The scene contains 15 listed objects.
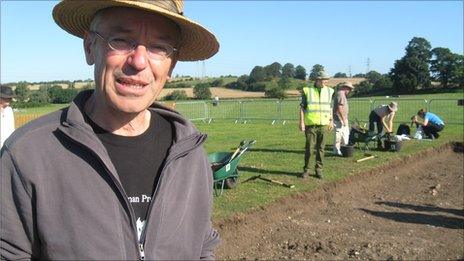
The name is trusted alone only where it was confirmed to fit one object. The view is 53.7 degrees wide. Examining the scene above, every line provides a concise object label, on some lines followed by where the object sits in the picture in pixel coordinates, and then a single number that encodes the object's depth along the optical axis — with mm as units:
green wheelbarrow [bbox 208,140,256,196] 7500
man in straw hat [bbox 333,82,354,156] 11656
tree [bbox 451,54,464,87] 58256
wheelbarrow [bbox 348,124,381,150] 12359
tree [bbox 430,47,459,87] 60344
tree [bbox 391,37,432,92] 59875
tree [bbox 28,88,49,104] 42312
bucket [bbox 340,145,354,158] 11758
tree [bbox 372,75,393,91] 61062
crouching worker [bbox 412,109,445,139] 15359
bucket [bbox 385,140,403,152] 12734
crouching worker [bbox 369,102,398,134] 13375
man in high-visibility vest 9320
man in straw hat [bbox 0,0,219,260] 1520
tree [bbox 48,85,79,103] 40344
